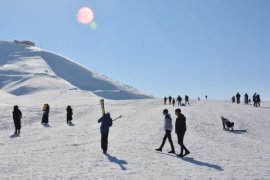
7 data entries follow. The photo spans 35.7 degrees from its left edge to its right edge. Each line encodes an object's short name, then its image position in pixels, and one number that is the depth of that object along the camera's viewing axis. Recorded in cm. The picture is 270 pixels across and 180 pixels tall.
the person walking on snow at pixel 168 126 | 1856
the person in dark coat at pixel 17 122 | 2897
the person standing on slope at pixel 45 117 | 3565
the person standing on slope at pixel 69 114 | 3578
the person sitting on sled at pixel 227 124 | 2921
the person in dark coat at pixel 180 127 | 1766
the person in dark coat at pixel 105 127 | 1846
